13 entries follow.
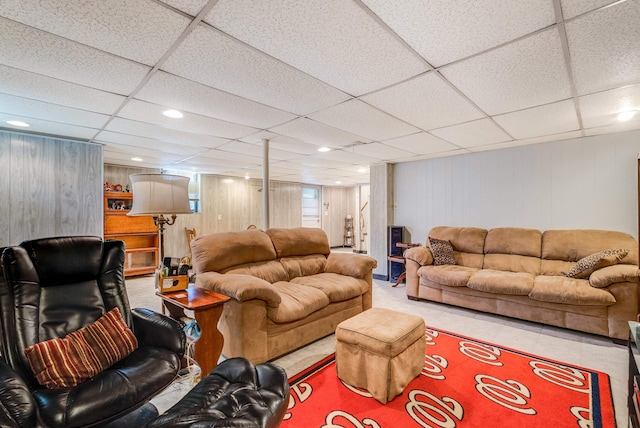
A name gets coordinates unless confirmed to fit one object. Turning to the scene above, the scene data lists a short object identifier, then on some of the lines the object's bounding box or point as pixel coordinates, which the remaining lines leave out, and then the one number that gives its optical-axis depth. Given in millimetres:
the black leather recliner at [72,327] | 1254
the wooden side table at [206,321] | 2004
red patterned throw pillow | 1456
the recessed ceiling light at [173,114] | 2777
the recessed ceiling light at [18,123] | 3039
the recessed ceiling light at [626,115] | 2797
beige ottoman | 1900
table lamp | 2291
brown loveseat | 2312
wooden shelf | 5480
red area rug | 1744
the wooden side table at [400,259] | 5000
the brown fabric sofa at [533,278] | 2854
